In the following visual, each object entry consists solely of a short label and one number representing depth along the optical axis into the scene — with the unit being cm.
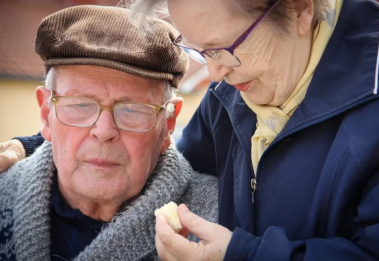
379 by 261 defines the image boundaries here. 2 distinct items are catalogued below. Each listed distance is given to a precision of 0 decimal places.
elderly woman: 143
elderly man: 159
